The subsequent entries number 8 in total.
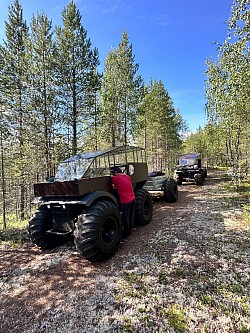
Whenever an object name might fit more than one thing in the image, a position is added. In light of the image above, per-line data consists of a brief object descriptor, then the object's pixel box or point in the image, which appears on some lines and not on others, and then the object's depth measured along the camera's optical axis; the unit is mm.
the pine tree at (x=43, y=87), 11648
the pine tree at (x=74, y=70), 11430
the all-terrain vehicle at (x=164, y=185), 8355
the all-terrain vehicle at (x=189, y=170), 13255
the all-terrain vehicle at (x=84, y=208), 3627
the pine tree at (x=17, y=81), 11766
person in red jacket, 4859
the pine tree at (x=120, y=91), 15398
